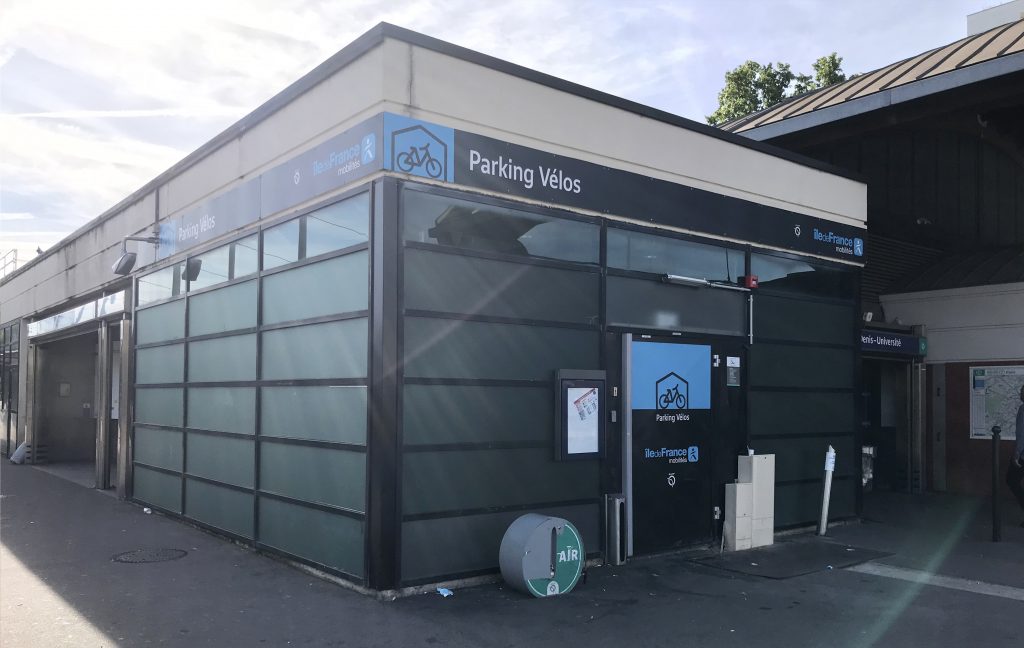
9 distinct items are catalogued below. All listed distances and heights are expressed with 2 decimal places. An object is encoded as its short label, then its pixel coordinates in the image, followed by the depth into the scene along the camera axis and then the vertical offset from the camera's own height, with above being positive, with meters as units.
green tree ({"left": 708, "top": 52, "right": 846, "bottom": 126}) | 29.28 +10.06
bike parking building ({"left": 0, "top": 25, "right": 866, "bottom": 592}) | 7.07 +0.52
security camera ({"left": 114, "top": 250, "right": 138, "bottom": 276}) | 12.27 +1.55
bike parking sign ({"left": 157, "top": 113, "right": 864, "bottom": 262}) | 7.09 +1.82
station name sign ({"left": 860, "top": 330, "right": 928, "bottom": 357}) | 13.09 +0.46
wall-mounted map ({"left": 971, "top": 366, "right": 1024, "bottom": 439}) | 13.09 -0.42
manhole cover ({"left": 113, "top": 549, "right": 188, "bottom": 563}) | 8.34 -1.91
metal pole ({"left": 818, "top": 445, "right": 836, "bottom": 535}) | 10.16 -1.43
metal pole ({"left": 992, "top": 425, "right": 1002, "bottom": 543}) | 9.66 -1.52
